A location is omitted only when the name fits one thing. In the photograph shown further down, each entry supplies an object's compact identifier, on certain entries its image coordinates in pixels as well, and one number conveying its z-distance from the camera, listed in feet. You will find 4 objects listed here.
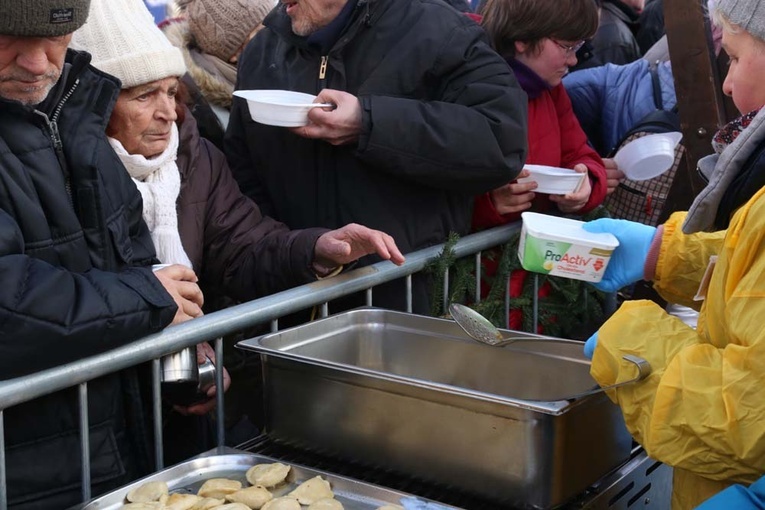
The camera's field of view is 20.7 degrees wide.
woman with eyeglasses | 14.23
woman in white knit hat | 12.50
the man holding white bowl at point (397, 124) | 13.18
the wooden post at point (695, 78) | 15.01
